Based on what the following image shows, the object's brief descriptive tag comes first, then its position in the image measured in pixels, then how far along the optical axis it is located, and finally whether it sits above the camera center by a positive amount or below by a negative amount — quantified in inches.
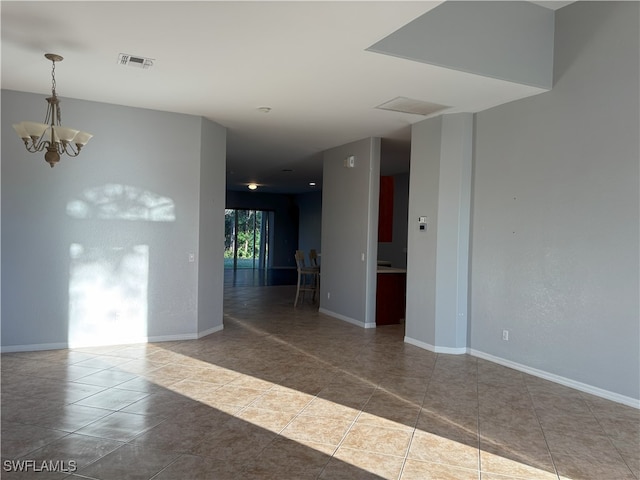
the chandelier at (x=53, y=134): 145.1 +31.2
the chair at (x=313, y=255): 432.8 -20.4
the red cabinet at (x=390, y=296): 284.8 -38.1
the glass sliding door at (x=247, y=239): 665.6 -9.9
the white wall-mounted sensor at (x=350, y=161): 290.8 +46.4
